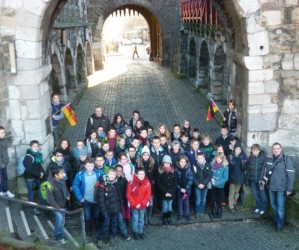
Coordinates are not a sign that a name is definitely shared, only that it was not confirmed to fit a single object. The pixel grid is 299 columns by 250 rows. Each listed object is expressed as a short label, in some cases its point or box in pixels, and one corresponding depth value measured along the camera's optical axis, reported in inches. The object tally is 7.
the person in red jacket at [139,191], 217.0
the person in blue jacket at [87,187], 219.5
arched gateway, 236.5
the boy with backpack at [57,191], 210.2
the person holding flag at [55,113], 320.1
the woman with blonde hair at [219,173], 239.4
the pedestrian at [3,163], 236.5
